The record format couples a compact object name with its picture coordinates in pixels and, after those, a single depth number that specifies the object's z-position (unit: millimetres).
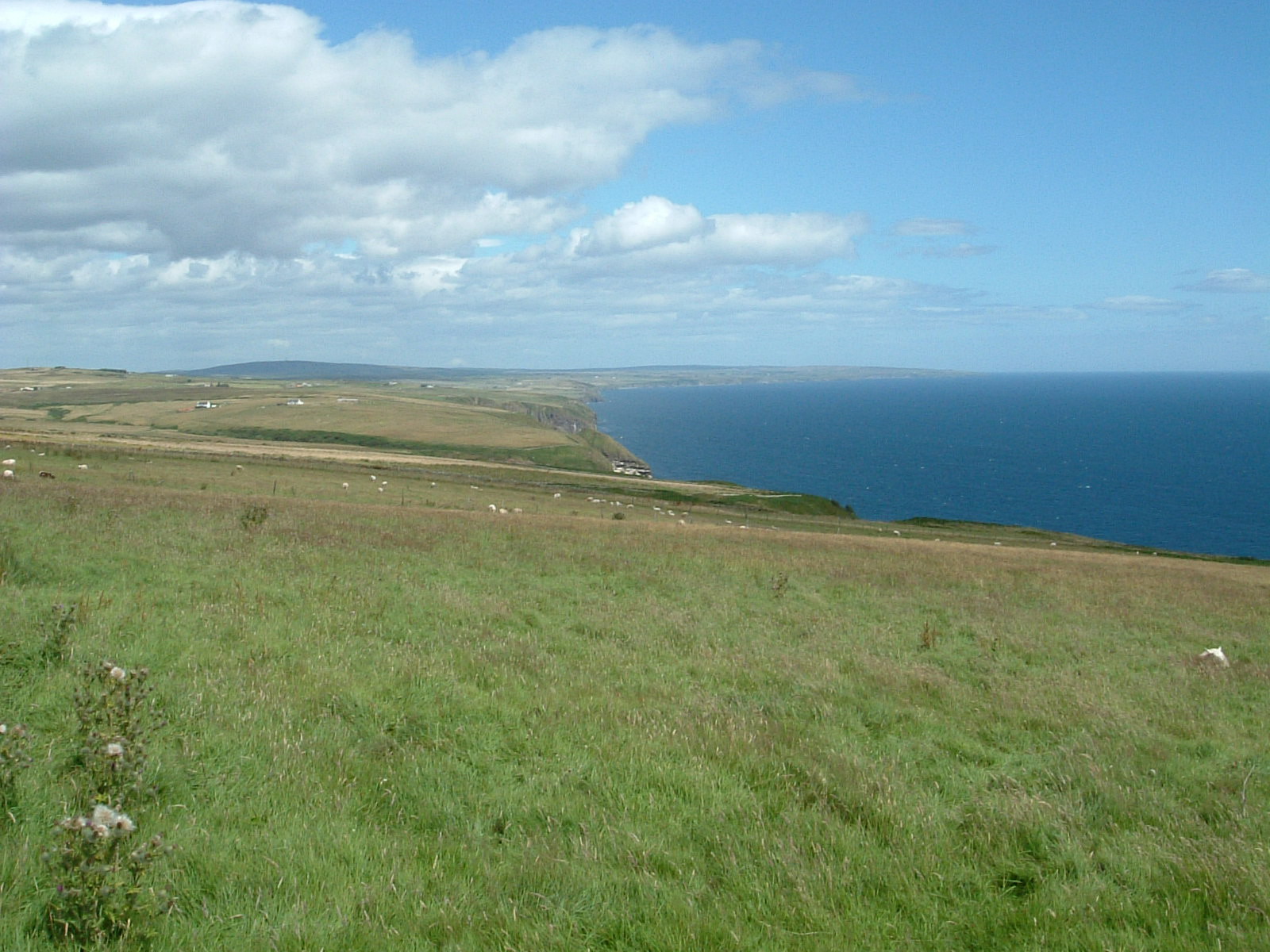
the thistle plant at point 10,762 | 5105
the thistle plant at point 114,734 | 5188
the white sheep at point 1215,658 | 13695
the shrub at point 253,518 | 18547
